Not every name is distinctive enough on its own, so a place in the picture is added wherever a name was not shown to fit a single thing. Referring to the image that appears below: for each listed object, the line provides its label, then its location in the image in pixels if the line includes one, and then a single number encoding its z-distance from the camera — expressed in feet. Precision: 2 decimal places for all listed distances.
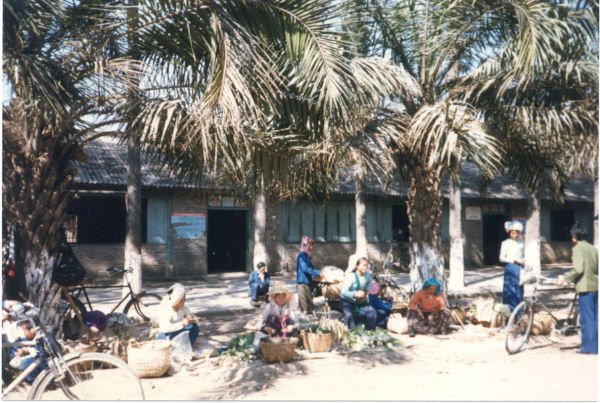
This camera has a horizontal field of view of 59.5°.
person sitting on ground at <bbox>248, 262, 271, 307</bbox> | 30.83
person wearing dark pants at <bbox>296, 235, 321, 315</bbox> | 28.50
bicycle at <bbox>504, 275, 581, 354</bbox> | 21.97
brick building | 46.93
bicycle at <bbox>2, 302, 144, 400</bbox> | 12.75
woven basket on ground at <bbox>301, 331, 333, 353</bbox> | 21.71
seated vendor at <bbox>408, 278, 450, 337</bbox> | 25.58
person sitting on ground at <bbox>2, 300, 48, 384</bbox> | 14.83
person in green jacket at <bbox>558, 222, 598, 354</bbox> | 20.92
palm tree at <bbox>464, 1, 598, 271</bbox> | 25.27
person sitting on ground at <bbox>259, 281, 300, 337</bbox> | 21.62
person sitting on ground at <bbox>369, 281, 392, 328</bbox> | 26.07
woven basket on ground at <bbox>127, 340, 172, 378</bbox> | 18.01
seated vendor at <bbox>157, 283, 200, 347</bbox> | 19.92
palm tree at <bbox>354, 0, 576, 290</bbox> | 23.91
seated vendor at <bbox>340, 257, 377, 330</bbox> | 24.85
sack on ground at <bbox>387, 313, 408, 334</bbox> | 25.63
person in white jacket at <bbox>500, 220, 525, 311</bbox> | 26.16
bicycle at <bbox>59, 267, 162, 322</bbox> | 22.66
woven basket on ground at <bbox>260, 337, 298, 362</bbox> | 20.10
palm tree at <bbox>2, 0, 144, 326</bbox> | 16.52
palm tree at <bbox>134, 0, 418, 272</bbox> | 16.46
